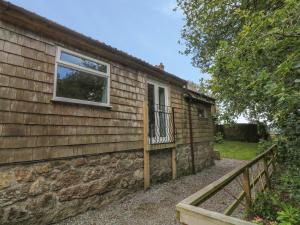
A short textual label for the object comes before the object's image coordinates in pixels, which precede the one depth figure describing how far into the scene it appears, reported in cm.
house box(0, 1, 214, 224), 338
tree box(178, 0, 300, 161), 254
